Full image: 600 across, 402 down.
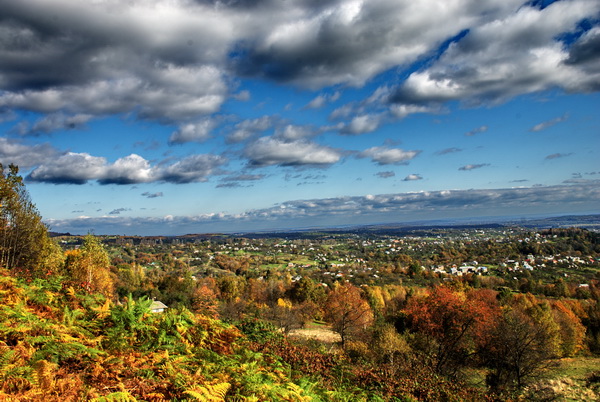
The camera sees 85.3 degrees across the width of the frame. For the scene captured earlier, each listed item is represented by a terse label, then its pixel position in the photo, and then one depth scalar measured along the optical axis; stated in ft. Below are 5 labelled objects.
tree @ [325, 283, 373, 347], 120.26
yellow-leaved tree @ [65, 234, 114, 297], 119.65
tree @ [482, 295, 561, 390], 74.02
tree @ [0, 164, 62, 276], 75.31
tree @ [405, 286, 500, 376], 81.82
